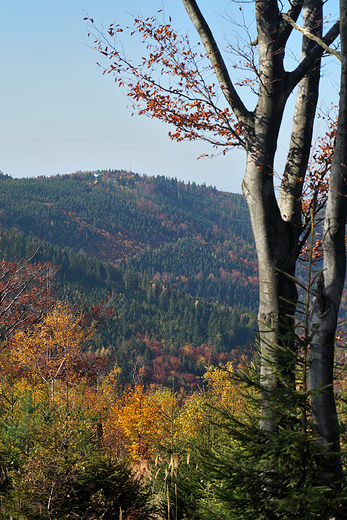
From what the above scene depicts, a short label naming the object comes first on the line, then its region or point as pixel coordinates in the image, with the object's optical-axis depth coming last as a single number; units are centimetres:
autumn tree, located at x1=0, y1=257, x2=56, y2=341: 3161
